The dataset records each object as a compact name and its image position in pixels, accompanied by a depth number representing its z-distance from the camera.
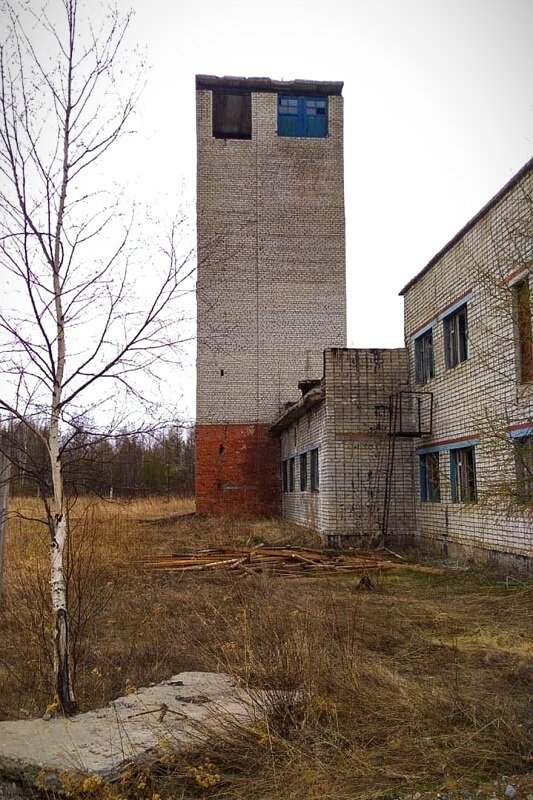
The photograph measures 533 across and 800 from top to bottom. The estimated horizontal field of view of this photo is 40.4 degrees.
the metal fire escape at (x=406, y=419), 16.41
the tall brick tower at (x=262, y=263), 25.95
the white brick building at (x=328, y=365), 12.57
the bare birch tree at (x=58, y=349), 5.02
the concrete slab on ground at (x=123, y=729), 4.16
